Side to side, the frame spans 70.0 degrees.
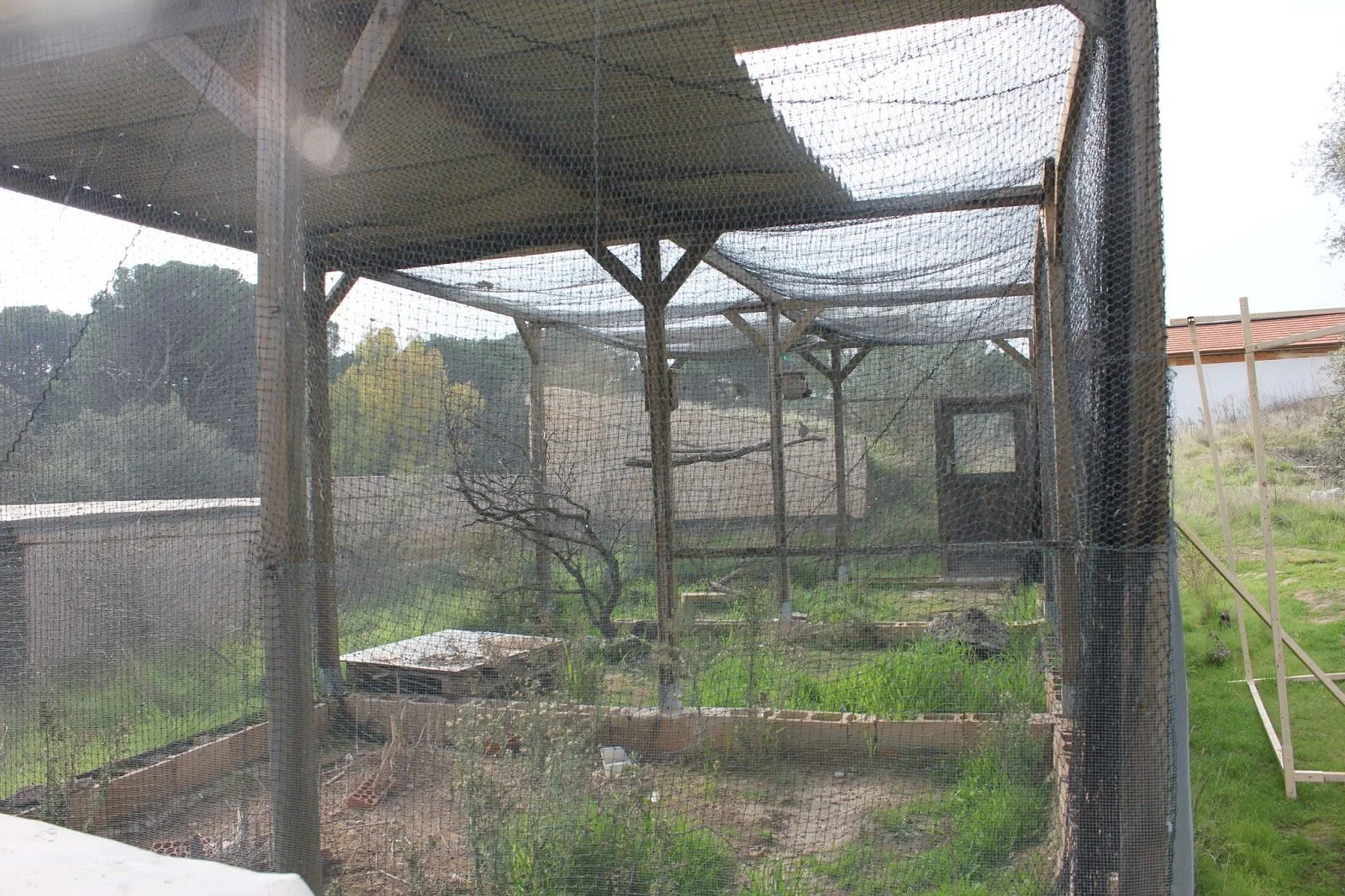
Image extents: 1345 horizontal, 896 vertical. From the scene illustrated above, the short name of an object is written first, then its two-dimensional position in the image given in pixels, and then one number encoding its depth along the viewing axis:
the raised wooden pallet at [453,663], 4.67
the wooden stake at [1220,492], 4.05
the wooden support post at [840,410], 6.86
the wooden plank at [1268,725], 3.82
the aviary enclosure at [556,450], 2.71
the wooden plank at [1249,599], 3.45
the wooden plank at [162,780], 3.56
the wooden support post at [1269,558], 3.51
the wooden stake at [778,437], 5.69
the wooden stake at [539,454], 4.98
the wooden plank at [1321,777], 3.54
